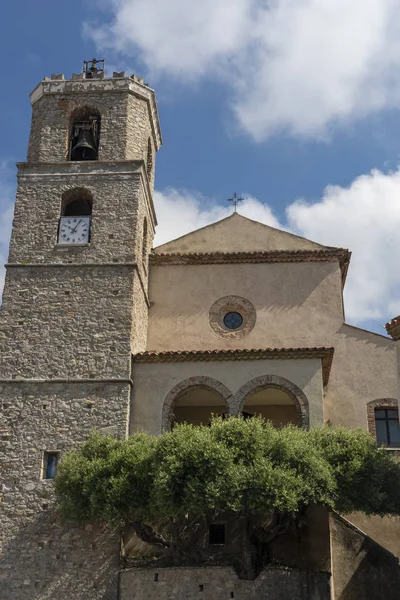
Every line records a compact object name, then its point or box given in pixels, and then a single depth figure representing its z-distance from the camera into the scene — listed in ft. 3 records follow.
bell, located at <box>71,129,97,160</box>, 83.25
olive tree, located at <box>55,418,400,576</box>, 58.13
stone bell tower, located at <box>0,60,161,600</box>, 65.41
